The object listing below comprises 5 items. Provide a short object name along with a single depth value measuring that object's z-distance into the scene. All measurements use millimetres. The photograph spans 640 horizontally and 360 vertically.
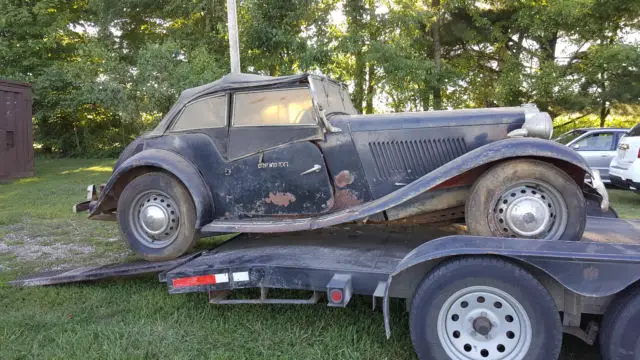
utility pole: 10781
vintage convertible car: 3430
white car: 8281
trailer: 2521
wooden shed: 13898
